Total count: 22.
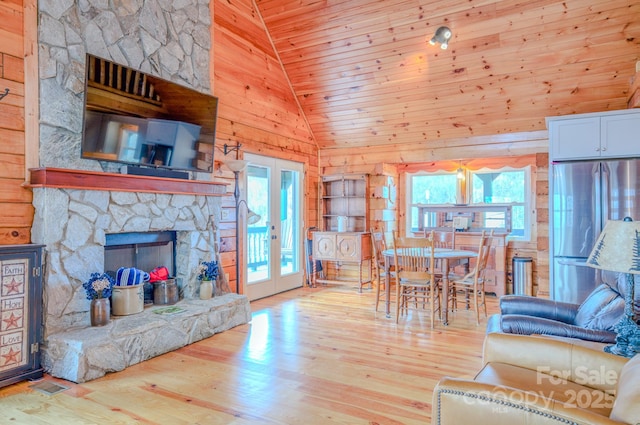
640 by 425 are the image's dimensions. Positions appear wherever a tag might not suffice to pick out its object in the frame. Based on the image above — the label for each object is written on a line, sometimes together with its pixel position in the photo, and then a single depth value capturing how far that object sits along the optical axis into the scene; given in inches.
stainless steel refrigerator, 175.8
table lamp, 70.9
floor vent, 111.7
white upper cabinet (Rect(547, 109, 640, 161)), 177.0
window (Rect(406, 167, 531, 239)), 255.3
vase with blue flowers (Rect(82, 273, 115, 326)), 131.8
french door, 225.1
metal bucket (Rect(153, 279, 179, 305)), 162.4
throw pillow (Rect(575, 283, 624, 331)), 90.5
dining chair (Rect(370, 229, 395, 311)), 195.0
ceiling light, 178.7
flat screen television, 137.0
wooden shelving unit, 272.7
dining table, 175.5
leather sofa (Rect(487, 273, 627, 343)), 90.4
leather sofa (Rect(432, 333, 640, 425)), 52.9
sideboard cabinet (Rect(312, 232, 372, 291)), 253.1
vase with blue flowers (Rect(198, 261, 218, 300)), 171.9
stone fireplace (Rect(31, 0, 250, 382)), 125.0
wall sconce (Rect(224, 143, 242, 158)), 202.2
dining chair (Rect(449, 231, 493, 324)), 177.5
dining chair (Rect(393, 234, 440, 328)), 170.1
